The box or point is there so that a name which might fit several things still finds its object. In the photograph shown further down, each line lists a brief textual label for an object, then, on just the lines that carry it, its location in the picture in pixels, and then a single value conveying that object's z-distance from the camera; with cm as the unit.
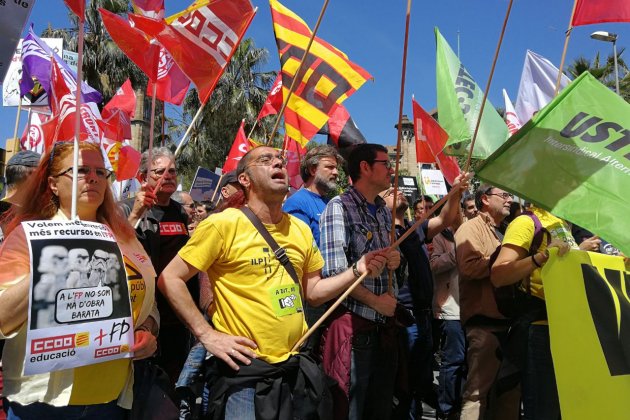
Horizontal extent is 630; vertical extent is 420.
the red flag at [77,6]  253
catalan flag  461
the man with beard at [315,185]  423
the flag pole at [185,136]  346
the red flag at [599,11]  364
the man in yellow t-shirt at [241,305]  252
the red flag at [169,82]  409
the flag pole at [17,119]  553
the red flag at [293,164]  762
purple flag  655
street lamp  1359
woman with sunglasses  201
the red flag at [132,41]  368
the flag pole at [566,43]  317
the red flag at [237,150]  795
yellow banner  275
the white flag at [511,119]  680
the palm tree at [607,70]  2409
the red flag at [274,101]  680
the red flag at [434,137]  555
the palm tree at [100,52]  2297
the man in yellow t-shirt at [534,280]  331
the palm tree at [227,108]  2661
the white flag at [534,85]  572
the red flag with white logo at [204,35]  377
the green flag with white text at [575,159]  281
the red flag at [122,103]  828
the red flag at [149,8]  387
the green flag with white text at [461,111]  494
